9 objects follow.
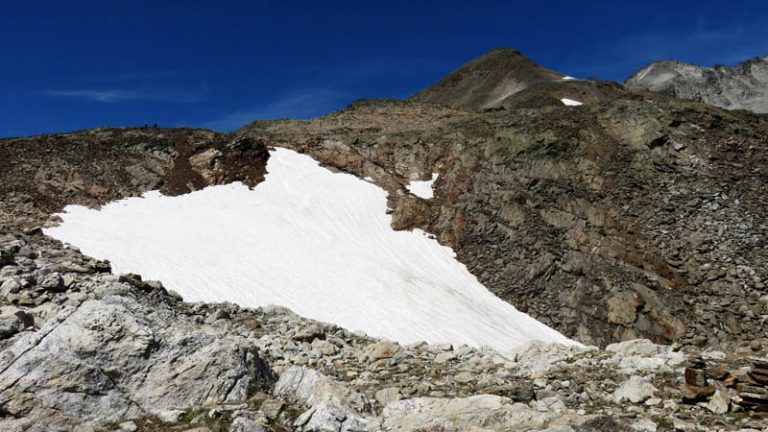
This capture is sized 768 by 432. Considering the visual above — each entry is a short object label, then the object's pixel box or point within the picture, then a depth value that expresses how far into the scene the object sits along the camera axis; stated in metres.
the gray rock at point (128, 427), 8.32
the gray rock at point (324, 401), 8.76
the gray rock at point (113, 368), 8.34
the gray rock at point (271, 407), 9.00
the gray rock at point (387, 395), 10.33
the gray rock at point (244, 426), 8.27
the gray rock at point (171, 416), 8.61
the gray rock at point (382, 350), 13.48
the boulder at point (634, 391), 9.41
